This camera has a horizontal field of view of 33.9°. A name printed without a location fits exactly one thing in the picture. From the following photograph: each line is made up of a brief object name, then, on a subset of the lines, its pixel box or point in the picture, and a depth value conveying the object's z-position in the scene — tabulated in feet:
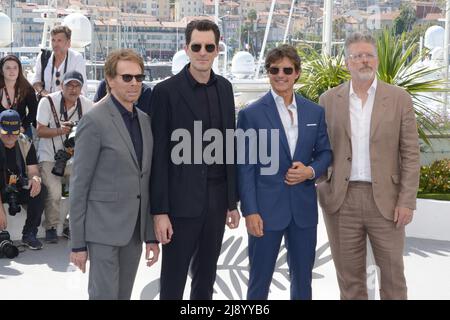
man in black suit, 11.71
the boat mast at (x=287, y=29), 62.43
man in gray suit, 11.12
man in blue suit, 12.52
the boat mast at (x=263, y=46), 59.00
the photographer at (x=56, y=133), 20.98
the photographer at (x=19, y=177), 19.83
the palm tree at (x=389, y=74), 23.47
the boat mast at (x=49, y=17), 52.42
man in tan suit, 12.91
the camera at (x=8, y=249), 19.93
